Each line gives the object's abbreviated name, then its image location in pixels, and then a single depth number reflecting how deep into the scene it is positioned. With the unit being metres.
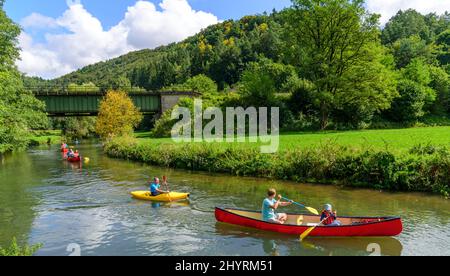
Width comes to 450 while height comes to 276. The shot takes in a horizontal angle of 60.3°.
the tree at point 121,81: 158.98
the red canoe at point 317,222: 13.83
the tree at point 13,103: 26.74
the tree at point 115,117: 53.47
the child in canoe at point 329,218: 14.65
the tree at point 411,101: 46.34
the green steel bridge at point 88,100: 61.78
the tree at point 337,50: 42.97
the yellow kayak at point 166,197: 21.23
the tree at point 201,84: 101.50
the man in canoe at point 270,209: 15.37
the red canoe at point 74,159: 40.41
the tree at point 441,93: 50.03
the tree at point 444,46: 86.88
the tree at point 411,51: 78.69
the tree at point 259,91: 51.16
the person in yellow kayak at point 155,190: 21.59
